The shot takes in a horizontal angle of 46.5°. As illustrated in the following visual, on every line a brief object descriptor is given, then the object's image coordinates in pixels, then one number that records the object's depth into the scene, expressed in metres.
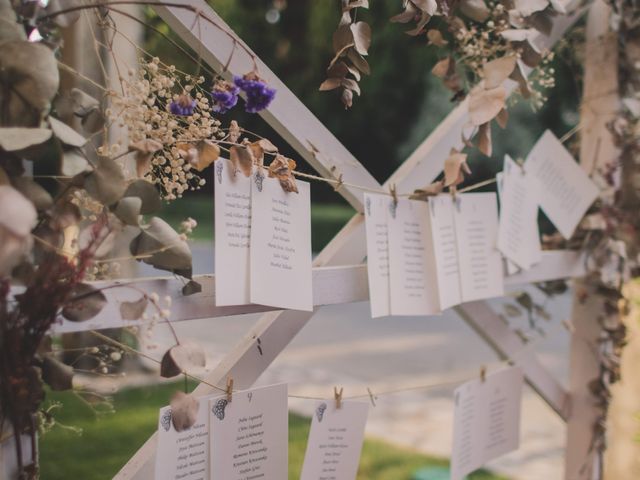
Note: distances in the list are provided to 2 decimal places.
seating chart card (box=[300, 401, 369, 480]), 1.15
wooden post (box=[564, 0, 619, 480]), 1.66
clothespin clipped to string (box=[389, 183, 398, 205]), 1.21
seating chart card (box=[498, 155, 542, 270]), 1.39
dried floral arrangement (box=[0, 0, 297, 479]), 0.70
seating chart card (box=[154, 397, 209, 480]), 0.94
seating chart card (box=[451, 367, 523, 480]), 1.42
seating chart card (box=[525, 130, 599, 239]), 1.50
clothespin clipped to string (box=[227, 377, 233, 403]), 1.01
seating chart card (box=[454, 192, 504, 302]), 1.32
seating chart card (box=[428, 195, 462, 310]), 1.25
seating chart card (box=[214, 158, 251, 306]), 0.93
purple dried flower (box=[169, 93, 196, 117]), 0.85
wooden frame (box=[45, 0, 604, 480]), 0.95
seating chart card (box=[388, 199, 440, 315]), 1.19
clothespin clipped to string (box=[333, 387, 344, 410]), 1.16
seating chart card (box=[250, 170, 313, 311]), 0.97
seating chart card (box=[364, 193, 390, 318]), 1.15
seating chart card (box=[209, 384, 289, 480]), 1.01
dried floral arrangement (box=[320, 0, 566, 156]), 1.05
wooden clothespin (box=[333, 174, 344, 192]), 1.14
